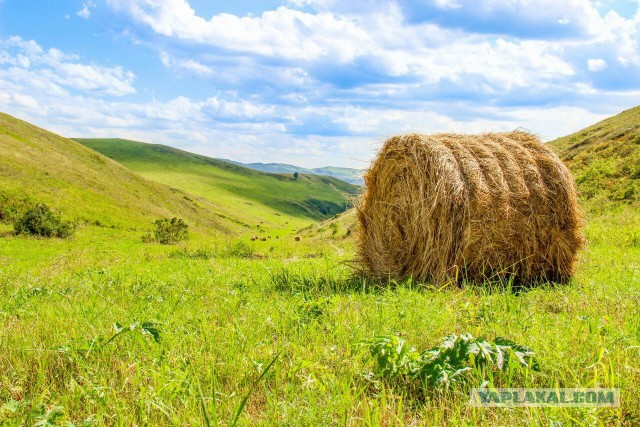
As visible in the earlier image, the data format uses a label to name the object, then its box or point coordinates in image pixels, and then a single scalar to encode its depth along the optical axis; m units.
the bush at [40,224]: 30.75
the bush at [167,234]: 34.12
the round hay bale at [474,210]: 7.96
